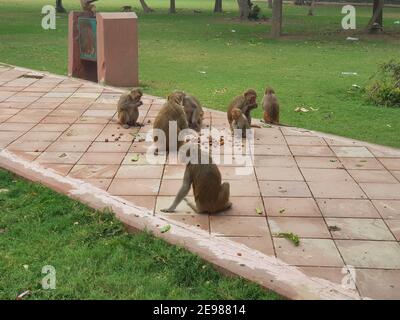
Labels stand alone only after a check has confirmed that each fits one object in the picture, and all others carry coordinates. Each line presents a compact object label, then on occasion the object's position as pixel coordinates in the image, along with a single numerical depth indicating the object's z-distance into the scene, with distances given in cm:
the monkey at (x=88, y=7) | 1423
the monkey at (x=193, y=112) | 878
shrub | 1162
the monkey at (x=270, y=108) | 948
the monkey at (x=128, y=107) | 923
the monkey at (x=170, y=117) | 791
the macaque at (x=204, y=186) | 565
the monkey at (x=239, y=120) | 882
